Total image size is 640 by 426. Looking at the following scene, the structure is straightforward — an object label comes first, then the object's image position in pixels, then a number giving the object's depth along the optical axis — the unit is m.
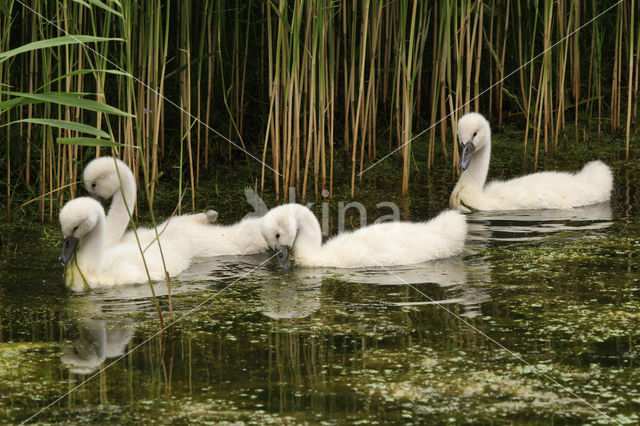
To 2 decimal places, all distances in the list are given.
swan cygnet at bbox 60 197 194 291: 11.45
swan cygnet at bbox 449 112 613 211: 15.52
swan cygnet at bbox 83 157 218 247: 13.01
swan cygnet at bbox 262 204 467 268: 12.52
